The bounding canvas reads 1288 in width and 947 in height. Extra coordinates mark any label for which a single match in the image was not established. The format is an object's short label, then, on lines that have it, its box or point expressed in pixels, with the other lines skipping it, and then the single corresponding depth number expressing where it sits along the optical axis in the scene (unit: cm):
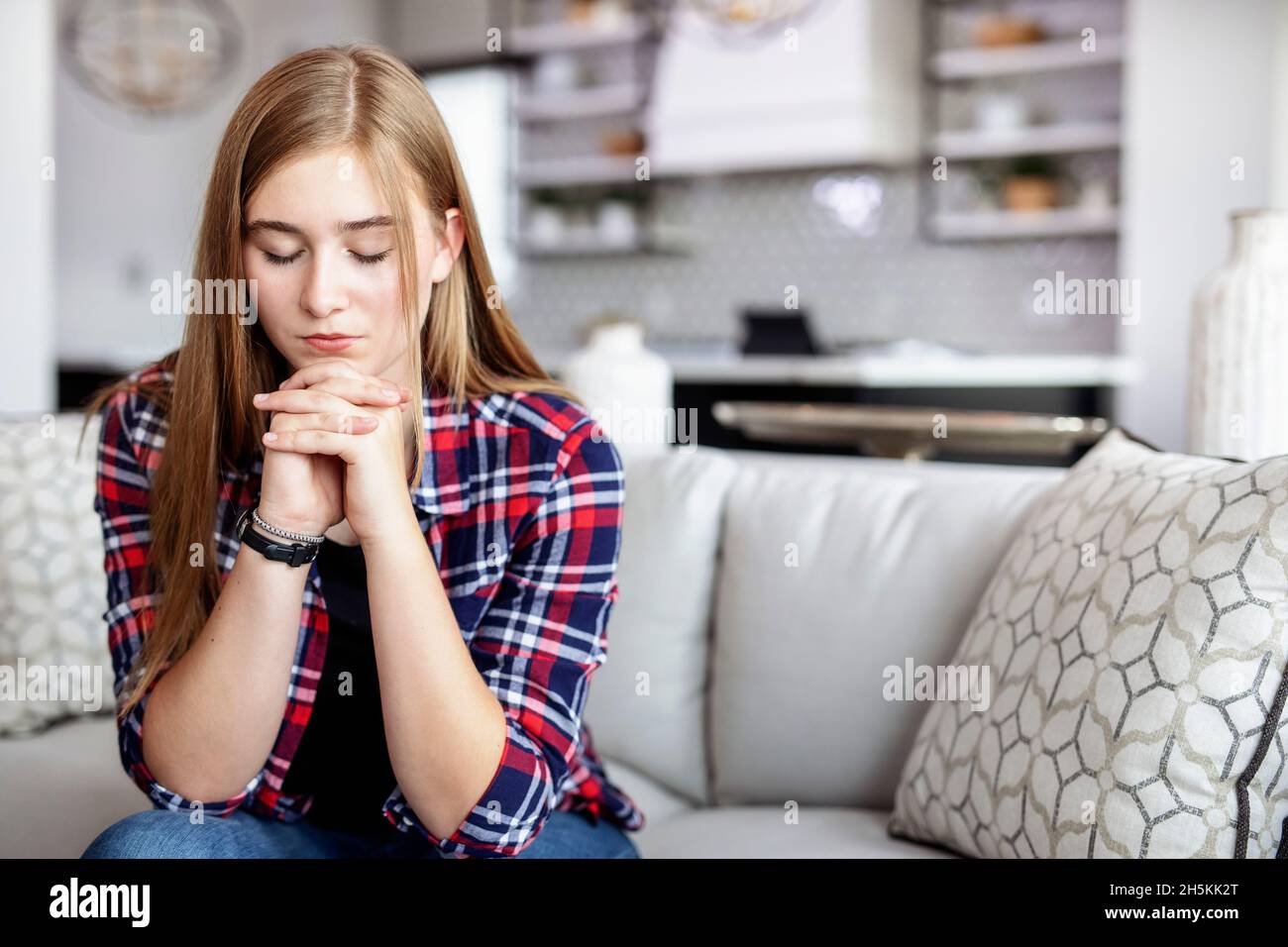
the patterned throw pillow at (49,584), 181
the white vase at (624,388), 210
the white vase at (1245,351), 156
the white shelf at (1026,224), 463
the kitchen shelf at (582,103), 562
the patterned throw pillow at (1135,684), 99
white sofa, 150
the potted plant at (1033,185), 475
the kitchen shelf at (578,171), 562
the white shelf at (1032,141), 459
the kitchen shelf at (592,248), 556
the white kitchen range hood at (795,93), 475
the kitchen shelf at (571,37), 555
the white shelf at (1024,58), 461
